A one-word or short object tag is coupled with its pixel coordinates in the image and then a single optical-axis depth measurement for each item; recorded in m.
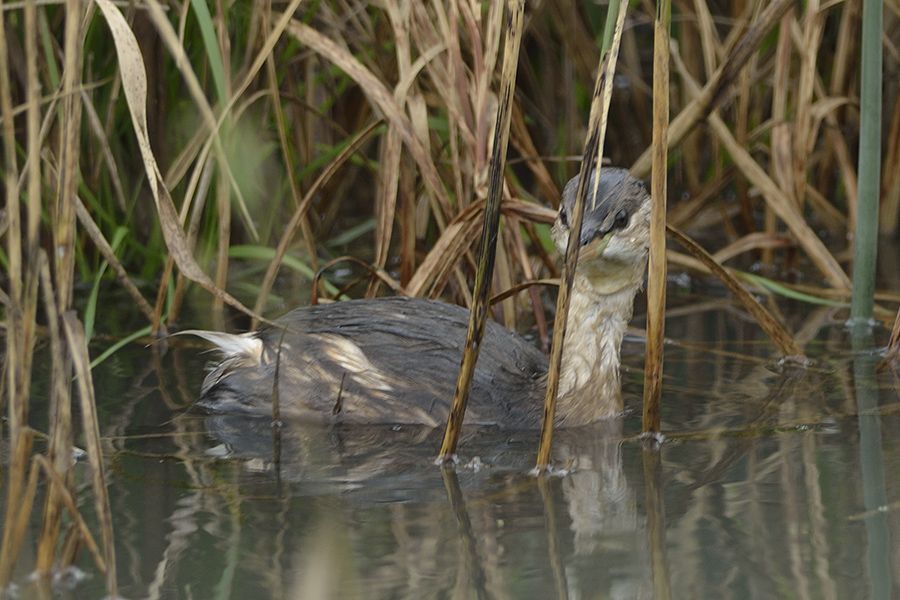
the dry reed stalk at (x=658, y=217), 5.77
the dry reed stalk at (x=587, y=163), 5.41
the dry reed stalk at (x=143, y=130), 5.33
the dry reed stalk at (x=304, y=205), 8.33
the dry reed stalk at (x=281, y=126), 8.31
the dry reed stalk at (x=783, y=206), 9.68
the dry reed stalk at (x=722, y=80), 7.88
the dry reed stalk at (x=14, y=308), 4.59
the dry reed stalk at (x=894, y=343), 7.65
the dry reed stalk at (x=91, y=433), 4.72
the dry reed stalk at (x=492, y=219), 5.46
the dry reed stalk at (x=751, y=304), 7.14
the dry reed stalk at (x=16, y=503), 4.70
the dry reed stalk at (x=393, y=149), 8.36
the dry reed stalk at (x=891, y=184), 10.91
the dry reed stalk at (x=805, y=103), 9.73
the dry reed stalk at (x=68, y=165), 4.52
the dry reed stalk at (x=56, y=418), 4.68
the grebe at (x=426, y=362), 7.45
